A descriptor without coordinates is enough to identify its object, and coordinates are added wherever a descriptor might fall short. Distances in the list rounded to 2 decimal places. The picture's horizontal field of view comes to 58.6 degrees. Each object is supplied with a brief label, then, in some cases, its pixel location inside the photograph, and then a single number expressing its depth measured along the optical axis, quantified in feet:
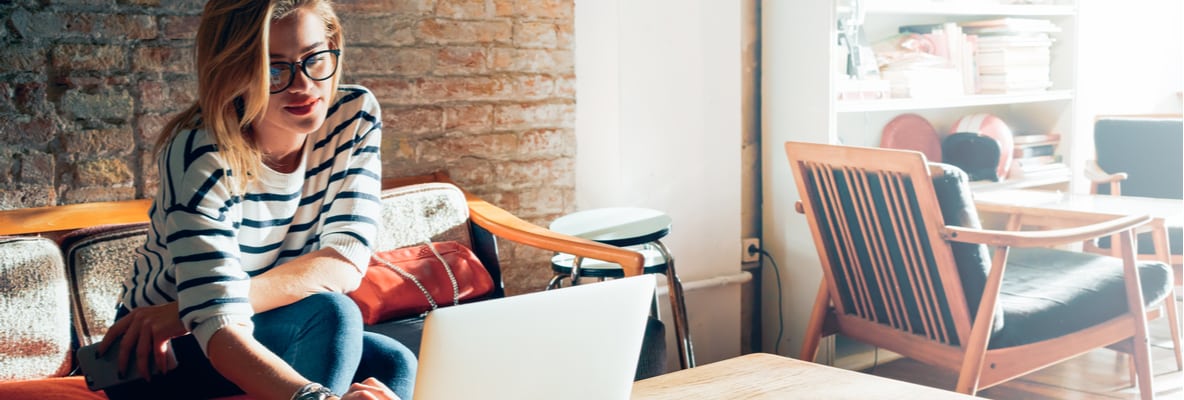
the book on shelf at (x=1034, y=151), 12.03
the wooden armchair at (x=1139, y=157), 12.01
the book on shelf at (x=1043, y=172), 12.03
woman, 4.46
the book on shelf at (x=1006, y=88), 11.80
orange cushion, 6.05
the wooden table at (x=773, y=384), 4.20
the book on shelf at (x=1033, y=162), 12.03
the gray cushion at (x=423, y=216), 8.16
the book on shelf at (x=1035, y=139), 12.05
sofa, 6.59
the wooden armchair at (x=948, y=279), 7.96
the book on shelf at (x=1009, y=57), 11.69
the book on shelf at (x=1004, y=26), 11.70
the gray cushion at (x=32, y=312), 6.59
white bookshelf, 10.24
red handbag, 7.64
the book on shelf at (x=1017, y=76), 11.77
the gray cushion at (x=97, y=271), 6.95
